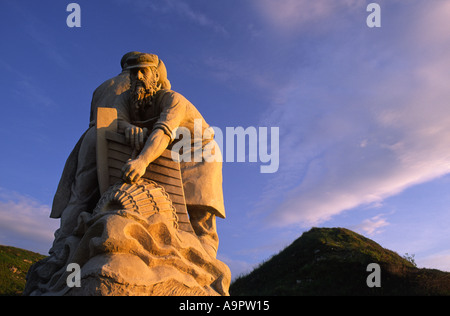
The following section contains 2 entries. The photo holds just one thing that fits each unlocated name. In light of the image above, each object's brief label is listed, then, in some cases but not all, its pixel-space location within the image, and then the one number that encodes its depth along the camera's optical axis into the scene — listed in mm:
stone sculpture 3457
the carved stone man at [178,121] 4707
